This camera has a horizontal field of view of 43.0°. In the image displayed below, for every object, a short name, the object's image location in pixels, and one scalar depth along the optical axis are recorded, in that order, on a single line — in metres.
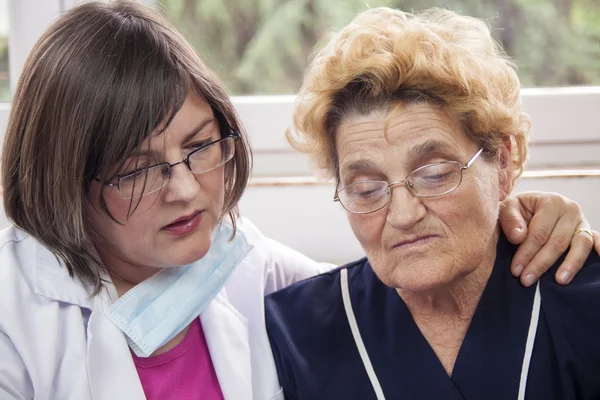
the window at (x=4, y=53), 2.53
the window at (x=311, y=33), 2.57
